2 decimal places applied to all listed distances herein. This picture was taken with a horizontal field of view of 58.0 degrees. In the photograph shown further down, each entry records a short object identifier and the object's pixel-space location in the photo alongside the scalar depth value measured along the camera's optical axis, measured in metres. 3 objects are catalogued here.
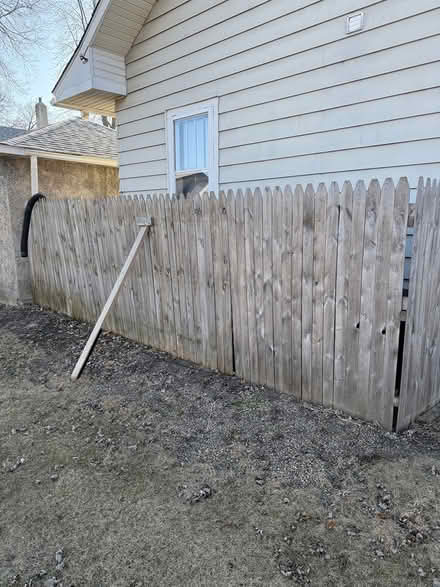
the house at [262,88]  3.74
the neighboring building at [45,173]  6.82
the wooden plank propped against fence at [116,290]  4.16
